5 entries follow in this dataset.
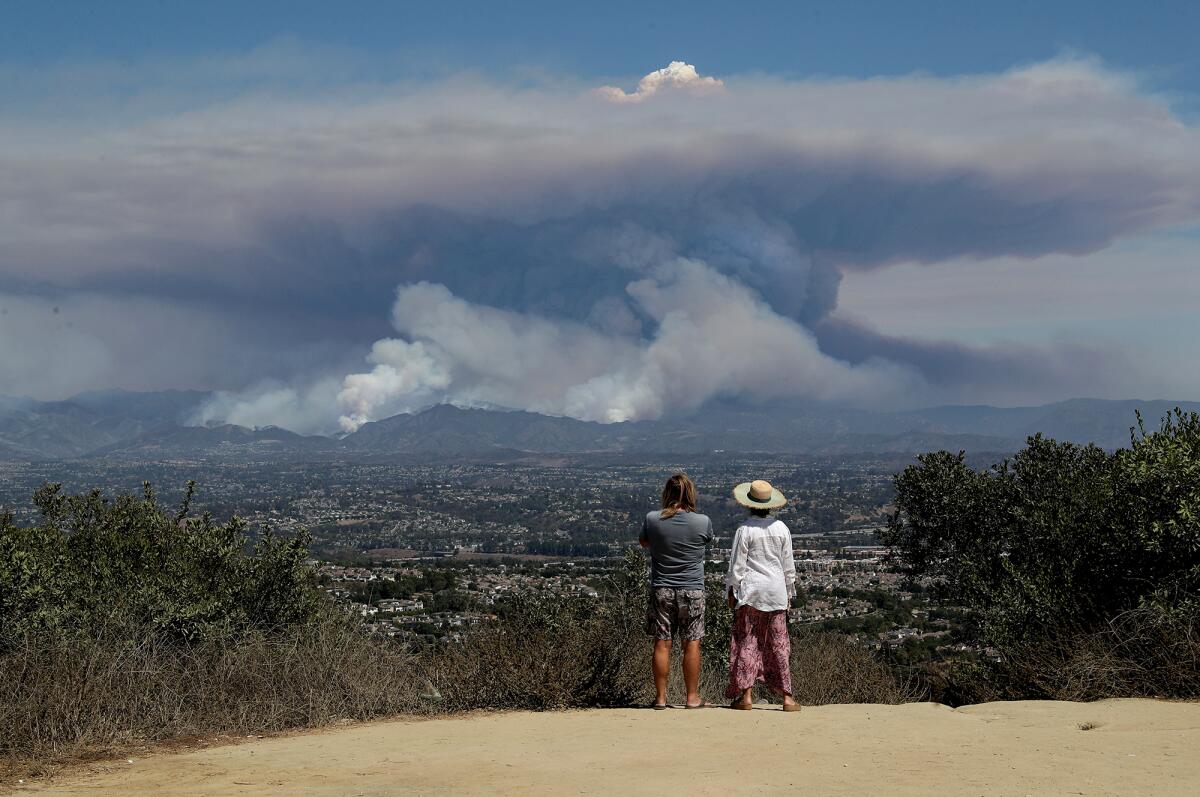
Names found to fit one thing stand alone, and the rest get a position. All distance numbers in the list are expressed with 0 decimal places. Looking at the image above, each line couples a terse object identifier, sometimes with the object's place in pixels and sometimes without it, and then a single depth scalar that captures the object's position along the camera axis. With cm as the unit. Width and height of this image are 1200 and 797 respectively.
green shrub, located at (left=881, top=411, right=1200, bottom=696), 1014
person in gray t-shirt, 939
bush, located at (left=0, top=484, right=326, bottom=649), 1112
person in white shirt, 943
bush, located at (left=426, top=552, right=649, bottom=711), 999
